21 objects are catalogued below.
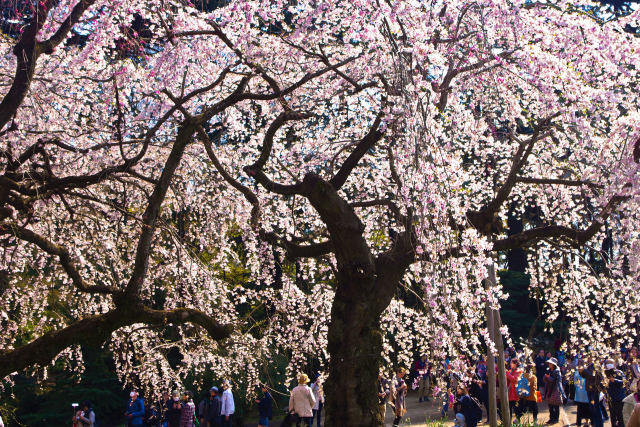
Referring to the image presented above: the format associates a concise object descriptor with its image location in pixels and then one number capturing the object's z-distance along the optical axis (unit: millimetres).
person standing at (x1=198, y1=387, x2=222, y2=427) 13094
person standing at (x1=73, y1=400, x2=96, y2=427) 12744
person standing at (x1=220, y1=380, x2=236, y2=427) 12727
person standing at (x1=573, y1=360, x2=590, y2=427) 11094
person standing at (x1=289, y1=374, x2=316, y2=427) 11203
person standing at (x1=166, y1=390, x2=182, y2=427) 12539
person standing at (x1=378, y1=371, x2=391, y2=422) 11328
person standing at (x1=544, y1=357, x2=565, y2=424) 12117
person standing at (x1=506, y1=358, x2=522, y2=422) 12380
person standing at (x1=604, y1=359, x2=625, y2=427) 9984
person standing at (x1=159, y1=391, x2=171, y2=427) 12239
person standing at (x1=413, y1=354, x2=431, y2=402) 17991
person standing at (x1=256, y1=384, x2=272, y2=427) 12781
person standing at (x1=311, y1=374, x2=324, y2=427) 13119
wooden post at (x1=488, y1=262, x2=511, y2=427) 8898
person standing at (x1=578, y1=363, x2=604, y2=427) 10422
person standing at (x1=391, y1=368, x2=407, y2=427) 12234
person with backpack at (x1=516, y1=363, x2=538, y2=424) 12016
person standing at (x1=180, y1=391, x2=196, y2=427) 12258
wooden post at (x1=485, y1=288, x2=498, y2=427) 8609
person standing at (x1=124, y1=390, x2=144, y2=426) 12516
